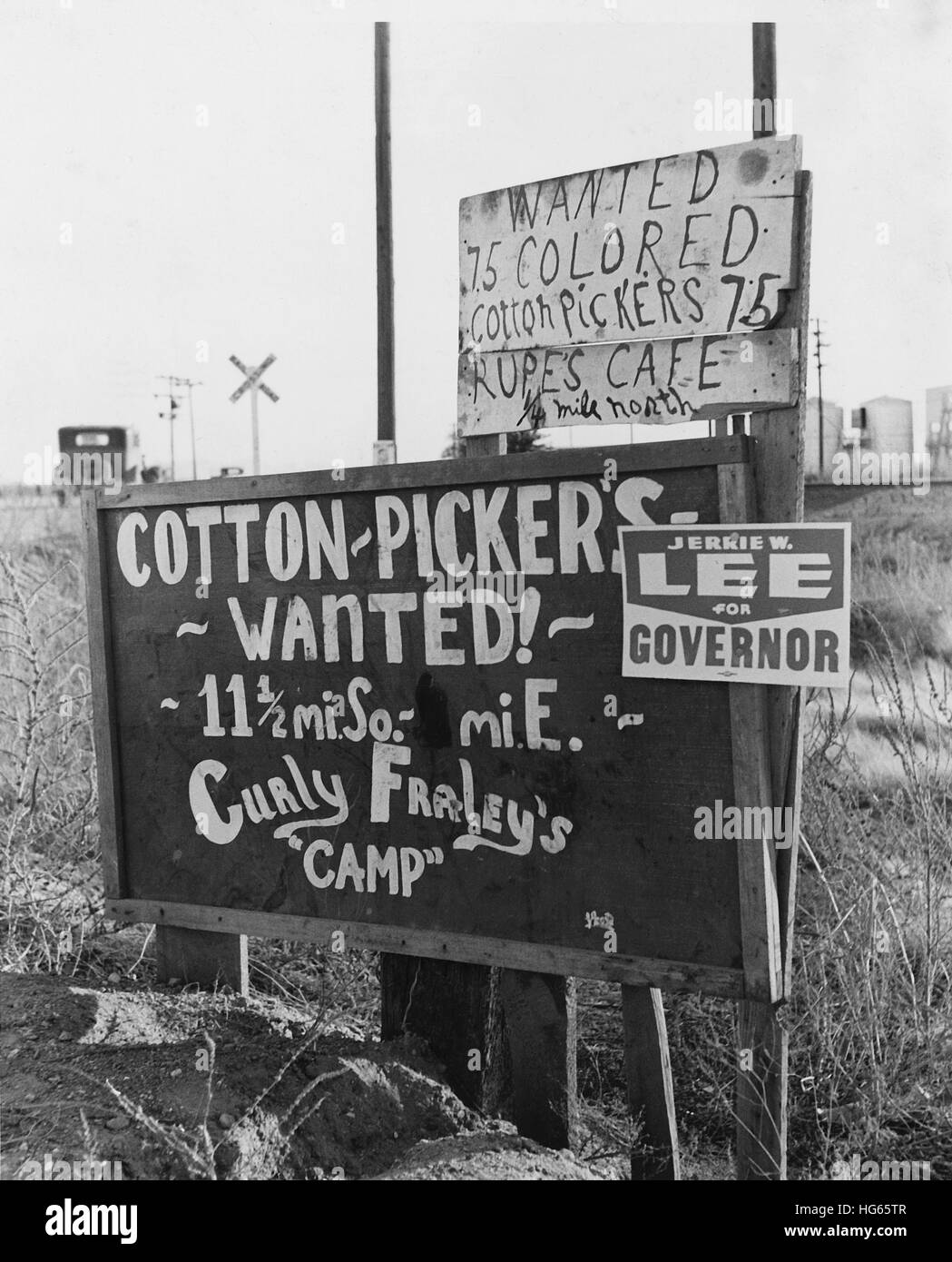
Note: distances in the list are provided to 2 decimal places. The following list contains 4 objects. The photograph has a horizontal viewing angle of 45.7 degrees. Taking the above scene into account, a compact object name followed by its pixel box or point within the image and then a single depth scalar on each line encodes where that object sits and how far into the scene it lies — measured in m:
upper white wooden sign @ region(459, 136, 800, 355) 2.31
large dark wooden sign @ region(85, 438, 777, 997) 2.36
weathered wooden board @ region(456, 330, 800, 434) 2.33
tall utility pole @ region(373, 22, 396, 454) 5.44
